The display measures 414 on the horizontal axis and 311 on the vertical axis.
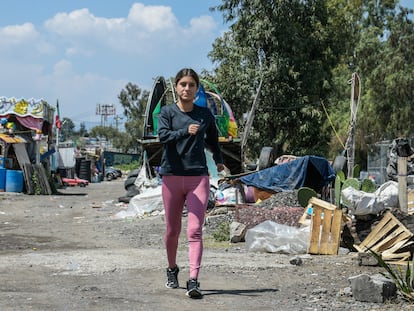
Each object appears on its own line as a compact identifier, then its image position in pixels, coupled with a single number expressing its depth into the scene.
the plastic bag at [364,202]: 8.43
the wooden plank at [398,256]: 7.54
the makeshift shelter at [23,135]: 26.56
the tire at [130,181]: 20.95
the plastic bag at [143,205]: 15.06
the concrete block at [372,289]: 5.07
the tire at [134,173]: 21.70
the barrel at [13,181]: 25.66
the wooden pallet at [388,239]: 7.63
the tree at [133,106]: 80.62
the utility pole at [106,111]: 127.30
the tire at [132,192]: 19.85
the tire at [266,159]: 15.86
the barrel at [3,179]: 25.70
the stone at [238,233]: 9.75
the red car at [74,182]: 39.56
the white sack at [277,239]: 8.38
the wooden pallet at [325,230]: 8.17
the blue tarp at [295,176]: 13.08
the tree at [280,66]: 31.31
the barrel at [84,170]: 49.16
